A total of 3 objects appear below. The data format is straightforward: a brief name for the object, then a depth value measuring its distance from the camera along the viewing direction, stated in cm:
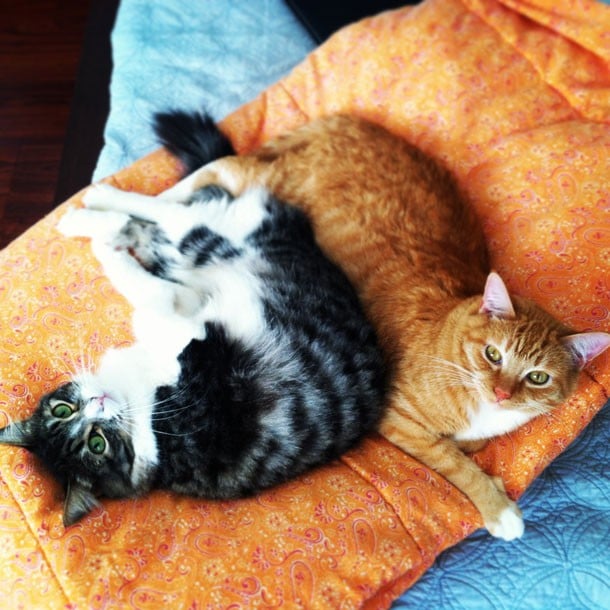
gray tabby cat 66
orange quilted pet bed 61
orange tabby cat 67
